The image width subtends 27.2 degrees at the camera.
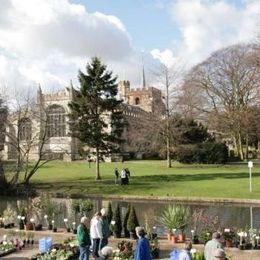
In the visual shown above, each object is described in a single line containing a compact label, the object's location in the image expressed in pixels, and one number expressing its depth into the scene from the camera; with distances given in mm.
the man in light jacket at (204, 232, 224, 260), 10873
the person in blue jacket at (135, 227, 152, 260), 12117
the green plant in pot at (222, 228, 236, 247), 16797
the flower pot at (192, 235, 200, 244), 17569
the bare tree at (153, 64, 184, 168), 54844
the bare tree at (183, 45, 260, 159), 61344
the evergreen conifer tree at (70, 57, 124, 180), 46281
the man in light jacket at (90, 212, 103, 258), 15820
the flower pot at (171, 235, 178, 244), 17816
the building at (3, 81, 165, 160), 46250
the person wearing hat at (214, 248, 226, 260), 8625
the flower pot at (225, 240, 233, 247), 16766
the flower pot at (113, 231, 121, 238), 19047
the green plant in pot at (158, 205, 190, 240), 17906
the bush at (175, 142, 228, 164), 57812
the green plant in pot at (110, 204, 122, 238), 19016
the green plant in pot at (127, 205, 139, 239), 18719
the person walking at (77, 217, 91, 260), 14547
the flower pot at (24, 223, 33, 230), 20719
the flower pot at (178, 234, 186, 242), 18016
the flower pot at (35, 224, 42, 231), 20812
